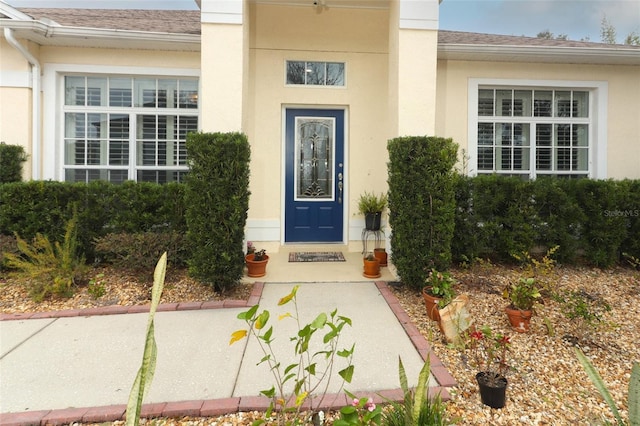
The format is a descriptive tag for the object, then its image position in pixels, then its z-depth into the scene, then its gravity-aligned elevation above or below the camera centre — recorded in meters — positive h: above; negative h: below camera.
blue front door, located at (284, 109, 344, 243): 6.06 +0.52
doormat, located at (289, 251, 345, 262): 5.47 -0.78
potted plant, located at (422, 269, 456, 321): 3.24 -0.82
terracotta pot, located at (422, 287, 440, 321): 3.31 -0.94
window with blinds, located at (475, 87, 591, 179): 6.16 +1.45
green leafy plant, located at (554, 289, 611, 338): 3.01 -0.98
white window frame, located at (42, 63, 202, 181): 5.50 +1.85
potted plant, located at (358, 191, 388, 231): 5.50 -0.01
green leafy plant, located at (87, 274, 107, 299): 3.96 -0.96
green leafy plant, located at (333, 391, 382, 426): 1.53 -0.97
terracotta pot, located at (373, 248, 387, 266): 5.20 -0.70
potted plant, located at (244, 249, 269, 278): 4.65 -0.75
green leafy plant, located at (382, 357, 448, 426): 1.61 -1.07
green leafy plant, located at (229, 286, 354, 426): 1.59 -1.15
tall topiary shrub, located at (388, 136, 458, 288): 3.90 +0.07
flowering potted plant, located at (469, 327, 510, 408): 2.15 -1.13
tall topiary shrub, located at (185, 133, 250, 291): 3.75 +0.07
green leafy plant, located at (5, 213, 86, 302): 3.90 -0.72
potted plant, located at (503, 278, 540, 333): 3.17 -0.89
